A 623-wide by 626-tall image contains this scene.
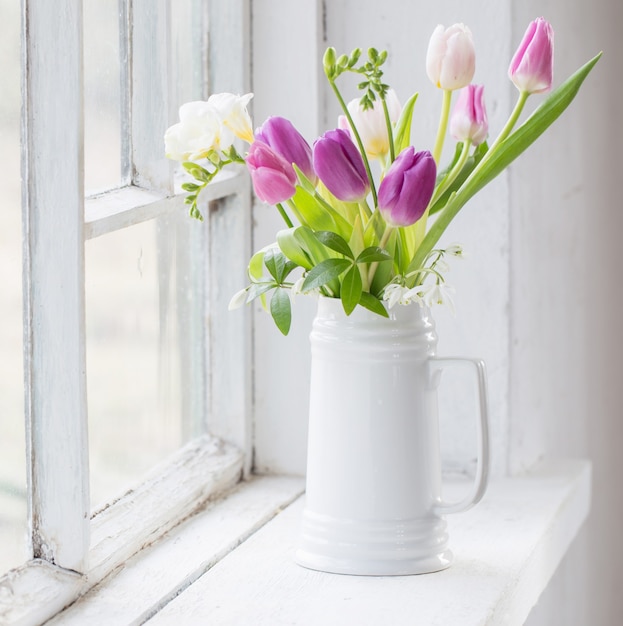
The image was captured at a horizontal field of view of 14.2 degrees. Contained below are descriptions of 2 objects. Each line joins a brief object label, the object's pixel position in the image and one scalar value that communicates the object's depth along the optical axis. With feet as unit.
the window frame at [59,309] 5.75
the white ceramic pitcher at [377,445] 5.98
